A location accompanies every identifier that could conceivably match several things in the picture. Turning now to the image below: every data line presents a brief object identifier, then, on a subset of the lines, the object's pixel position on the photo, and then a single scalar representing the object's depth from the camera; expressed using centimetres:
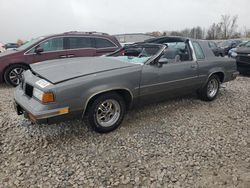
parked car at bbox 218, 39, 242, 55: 1966
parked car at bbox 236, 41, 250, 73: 827
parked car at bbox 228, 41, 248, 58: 859
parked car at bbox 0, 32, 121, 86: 650
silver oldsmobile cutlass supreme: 302
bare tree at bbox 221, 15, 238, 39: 5174
